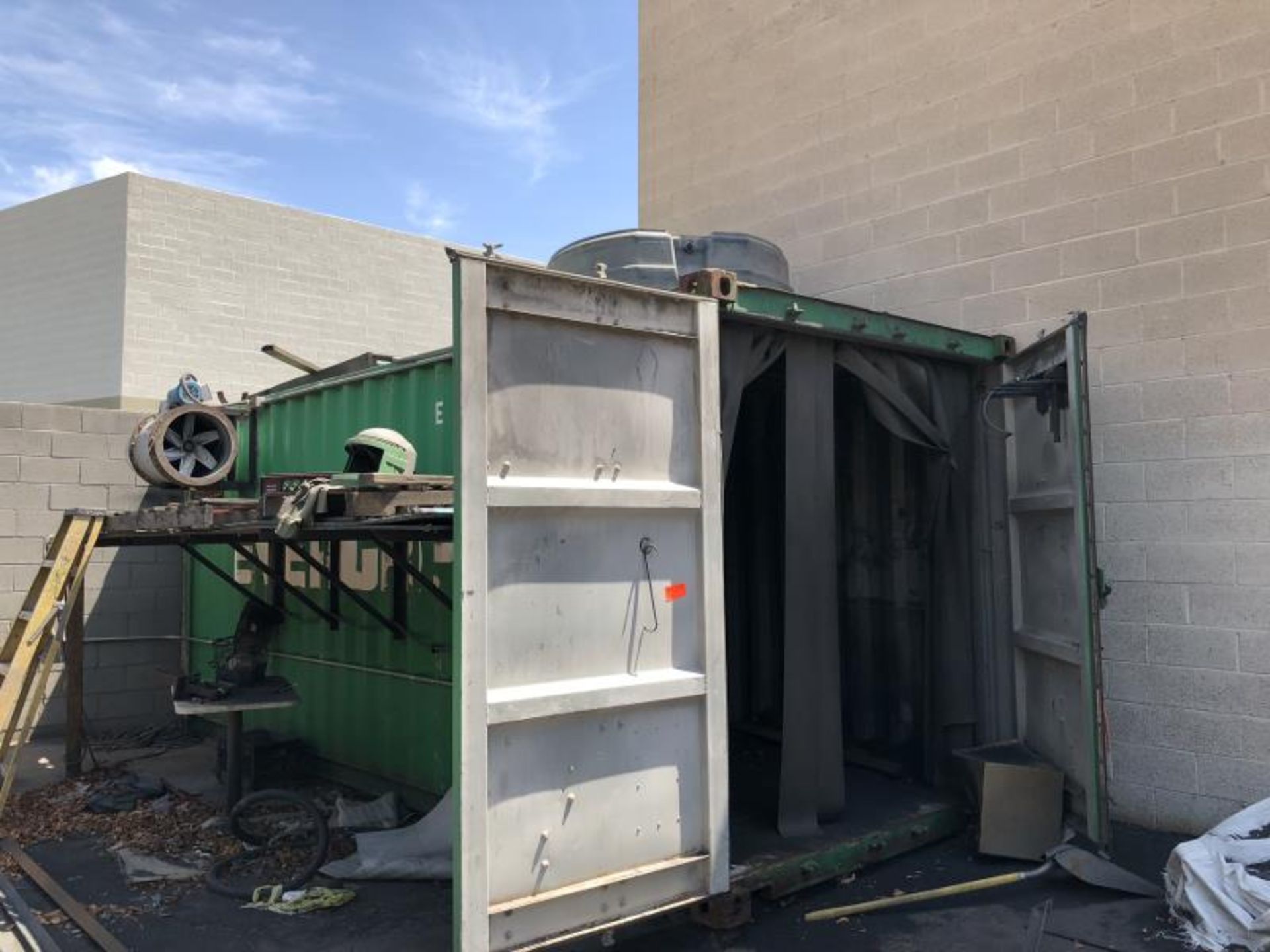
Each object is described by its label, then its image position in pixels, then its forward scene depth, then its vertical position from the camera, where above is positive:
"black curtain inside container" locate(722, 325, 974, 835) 4.38 -0.15
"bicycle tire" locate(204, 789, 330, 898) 4.41 -1.57
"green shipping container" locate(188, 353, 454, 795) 5.37 -0.63
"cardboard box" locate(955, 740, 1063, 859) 4.48 -1.37
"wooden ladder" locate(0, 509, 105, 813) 4.80 -0.41
